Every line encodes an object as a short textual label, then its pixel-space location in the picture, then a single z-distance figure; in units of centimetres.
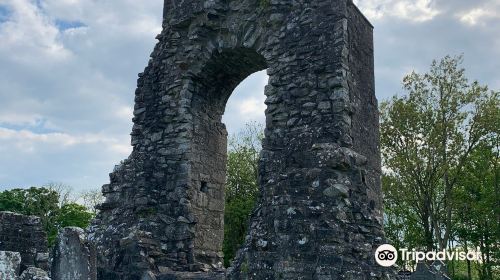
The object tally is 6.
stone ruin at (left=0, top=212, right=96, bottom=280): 568
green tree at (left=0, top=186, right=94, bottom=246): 3838
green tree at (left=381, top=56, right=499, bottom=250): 2302
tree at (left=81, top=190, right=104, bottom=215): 4803
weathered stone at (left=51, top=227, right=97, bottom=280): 625
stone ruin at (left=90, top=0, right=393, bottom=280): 820
